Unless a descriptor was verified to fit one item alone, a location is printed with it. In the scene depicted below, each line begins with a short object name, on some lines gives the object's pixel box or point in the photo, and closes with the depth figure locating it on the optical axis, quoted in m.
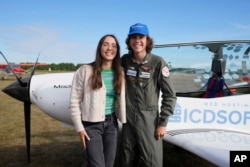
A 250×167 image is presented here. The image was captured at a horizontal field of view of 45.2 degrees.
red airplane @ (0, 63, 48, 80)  30.71
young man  2.69
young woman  2.44
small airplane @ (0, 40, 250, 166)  3.53
